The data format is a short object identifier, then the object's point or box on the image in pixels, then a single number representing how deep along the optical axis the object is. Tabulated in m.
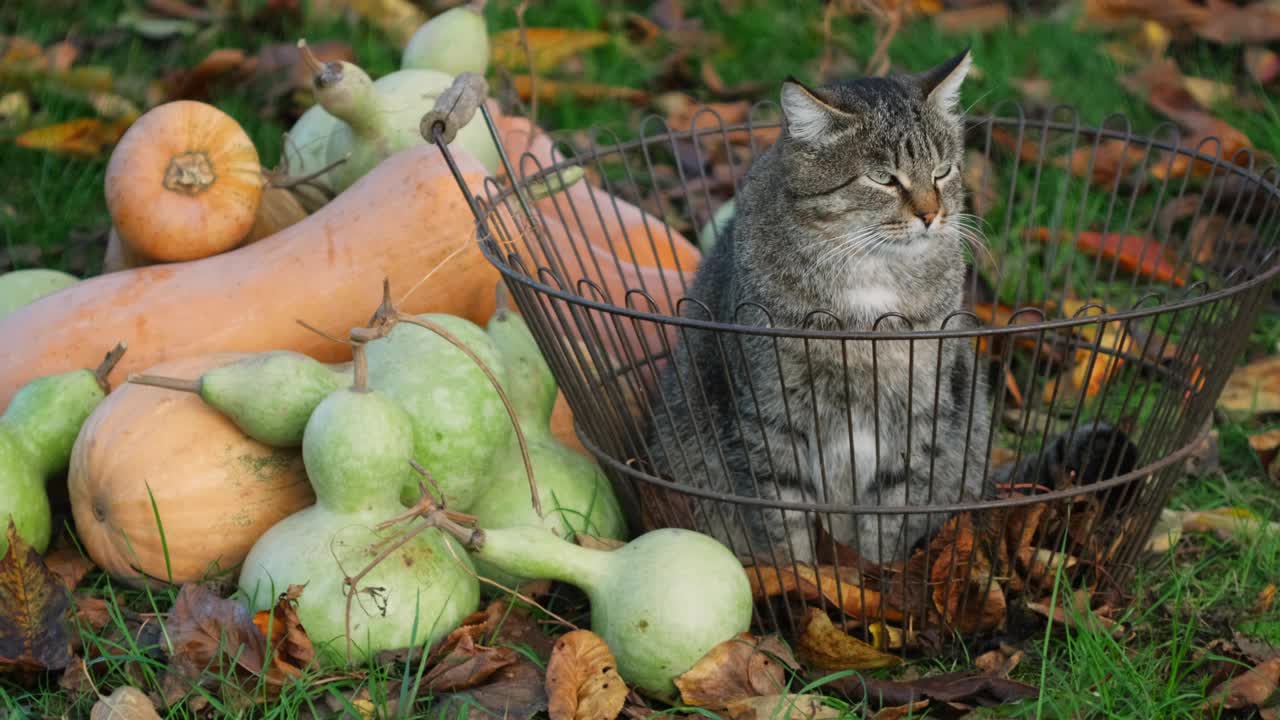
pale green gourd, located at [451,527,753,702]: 2.19
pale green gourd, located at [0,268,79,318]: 3.16
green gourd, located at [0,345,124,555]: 2.49
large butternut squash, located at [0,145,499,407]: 2.88
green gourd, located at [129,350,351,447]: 2.42
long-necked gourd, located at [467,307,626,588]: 2.58
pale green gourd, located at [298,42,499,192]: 3.18
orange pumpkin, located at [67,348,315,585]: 2.47
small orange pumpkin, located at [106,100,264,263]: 3.00
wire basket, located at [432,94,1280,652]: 2.32
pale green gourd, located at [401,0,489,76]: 3.60
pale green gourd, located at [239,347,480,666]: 2.23
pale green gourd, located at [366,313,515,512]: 2.47
